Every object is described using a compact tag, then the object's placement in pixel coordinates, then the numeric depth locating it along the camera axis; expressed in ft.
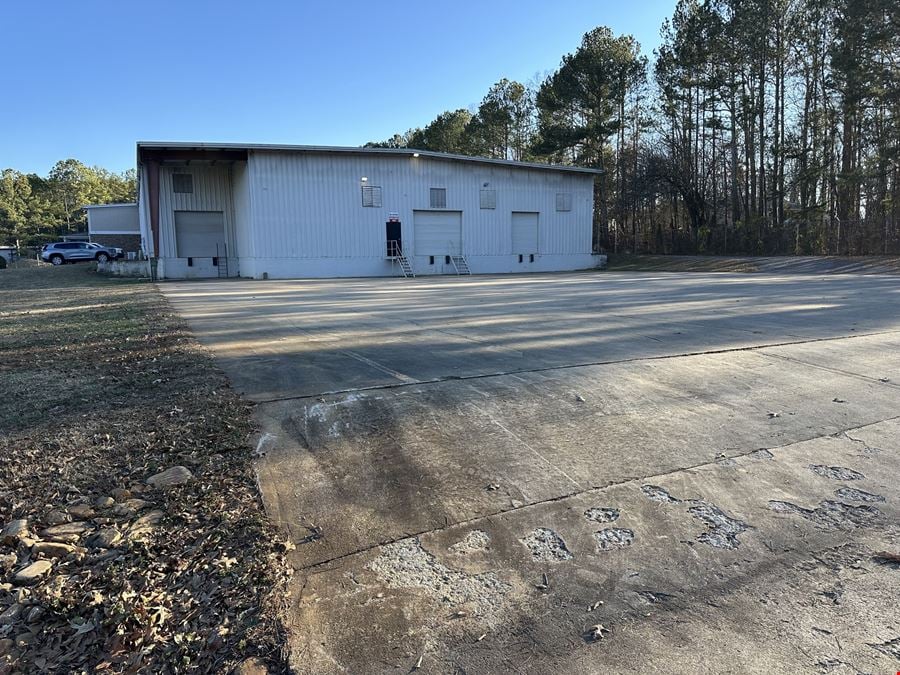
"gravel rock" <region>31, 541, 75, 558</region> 7.97
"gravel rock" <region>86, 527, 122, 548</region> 8.21
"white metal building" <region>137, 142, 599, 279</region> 91.45
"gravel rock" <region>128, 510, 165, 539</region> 8.45
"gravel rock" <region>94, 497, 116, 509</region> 9.29
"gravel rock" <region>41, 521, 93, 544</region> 8.37
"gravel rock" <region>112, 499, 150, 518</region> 9.08
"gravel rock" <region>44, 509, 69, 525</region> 8.81
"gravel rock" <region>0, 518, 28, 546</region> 8.27
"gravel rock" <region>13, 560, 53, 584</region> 7.47
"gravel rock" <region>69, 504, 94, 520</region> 8.98
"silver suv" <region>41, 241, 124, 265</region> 150.82
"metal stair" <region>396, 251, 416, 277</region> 99.40
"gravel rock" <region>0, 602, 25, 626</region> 6.73
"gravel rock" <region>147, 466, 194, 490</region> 10.02
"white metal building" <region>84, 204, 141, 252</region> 178.19
